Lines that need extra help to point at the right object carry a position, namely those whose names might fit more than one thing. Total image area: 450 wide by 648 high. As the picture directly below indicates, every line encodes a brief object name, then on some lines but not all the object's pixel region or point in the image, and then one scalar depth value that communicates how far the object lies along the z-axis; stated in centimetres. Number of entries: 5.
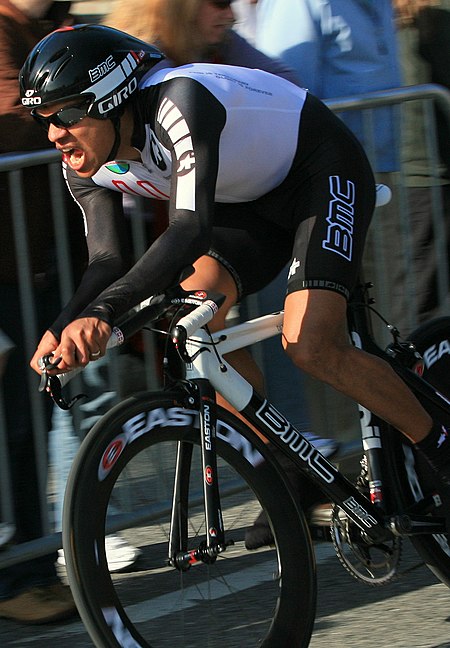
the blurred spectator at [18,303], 720
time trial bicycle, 546
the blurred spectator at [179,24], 786
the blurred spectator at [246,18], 948
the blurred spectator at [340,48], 878
